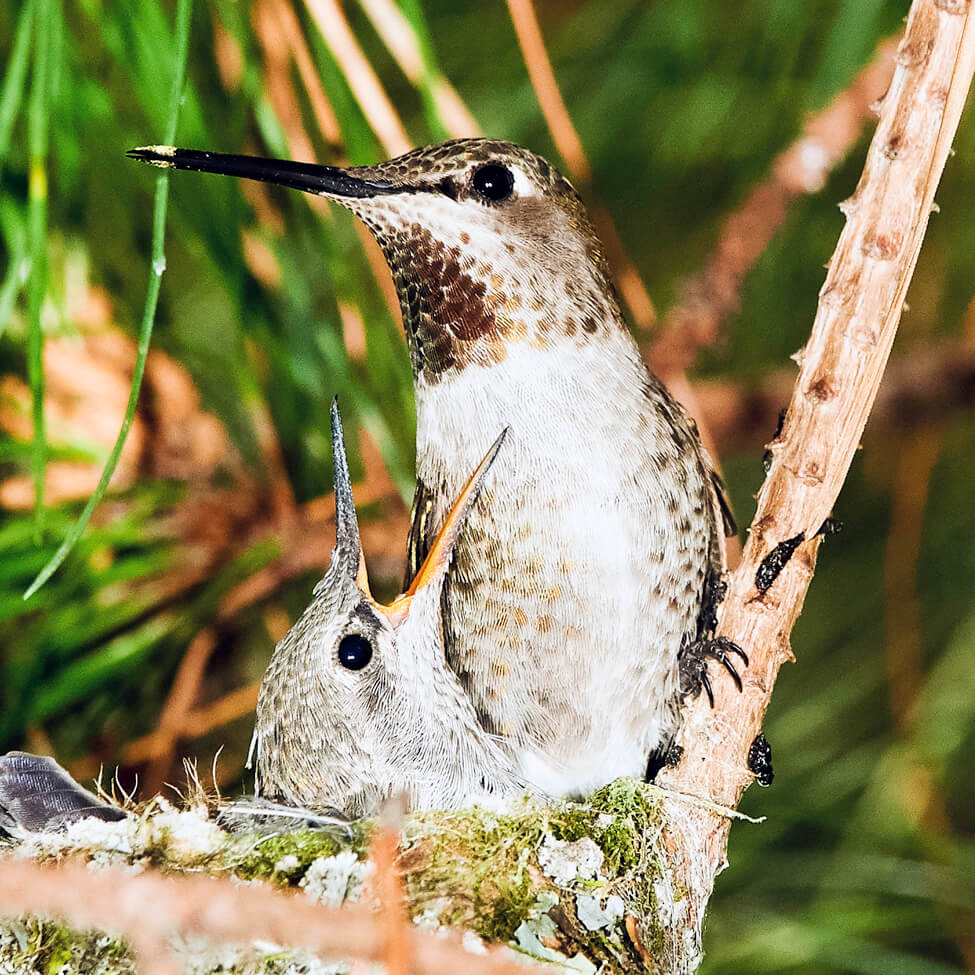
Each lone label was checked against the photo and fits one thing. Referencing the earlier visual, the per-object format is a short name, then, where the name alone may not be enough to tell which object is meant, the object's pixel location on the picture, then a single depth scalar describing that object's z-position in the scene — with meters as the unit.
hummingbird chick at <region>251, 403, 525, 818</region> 1.81
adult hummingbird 1.80
